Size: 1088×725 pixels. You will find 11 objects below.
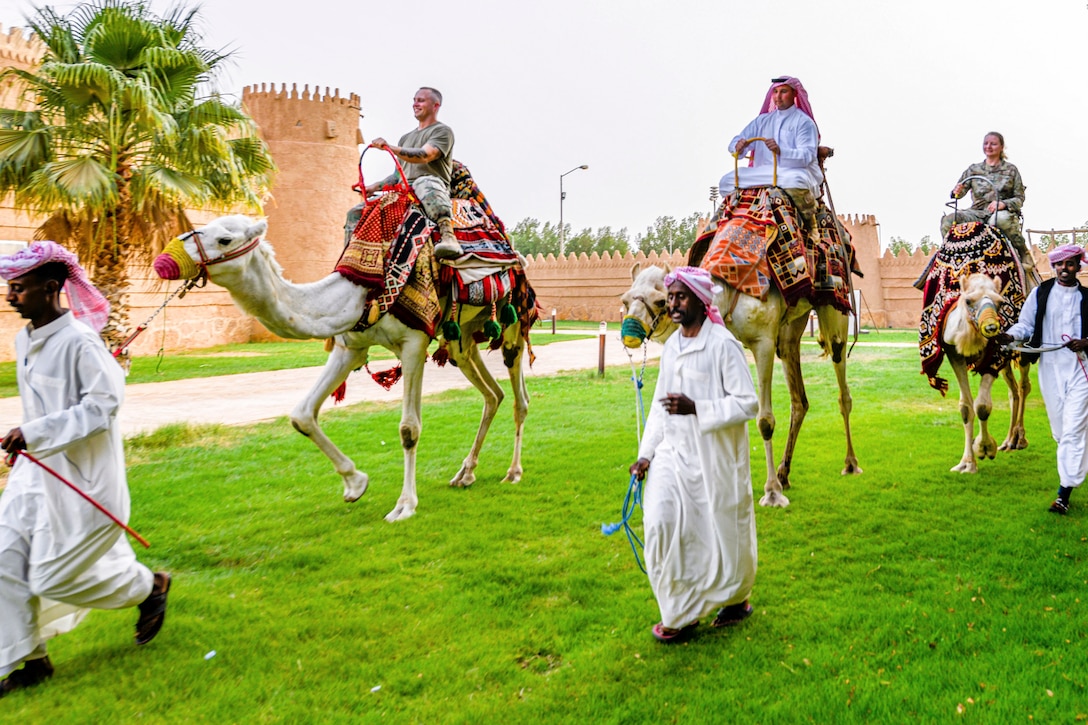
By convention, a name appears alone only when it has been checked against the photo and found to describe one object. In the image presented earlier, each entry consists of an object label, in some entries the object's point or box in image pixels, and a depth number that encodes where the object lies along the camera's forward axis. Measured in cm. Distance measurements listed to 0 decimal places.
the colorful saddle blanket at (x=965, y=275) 741
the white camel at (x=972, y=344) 692
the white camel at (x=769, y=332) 516
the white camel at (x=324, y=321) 478
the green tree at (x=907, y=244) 6443
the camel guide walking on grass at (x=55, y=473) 342
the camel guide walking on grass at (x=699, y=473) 377
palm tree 1181
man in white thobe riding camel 674
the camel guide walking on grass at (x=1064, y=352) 575
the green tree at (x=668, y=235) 8119
